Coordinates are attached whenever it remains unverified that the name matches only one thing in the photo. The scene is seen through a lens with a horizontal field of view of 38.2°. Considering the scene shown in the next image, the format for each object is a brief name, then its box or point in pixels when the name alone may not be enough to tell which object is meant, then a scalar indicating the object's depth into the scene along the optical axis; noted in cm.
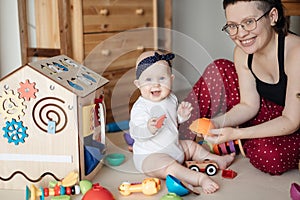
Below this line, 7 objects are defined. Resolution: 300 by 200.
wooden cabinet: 157
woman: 107
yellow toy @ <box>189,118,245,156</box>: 114
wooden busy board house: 100
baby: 106
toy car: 112
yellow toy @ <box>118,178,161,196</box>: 99
